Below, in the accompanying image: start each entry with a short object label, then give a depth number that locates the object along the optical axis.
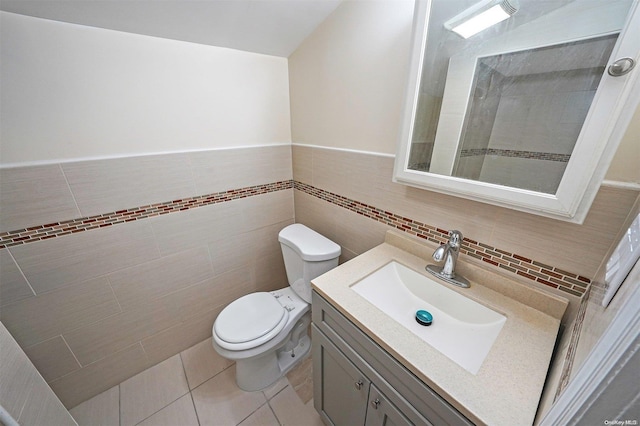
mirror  0.58
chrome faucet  0.87
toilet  1.21
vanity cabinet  0.64
